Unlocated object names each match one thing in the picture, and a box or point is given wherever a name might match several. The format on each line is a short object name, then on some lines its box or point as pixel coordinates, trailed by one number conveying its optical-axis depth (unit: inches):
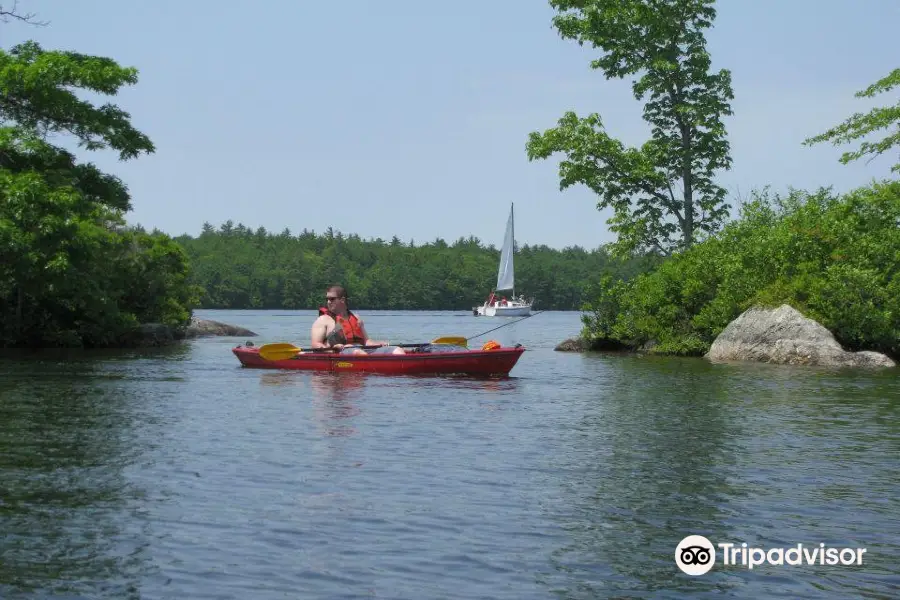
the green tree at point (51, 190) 1117.1
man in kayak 999.0
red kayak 971.9
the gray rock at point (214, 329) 2269.2
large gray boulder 1289.4
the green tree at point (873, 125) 1438.2
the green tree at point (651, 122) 1595.7
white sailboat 3784.5
